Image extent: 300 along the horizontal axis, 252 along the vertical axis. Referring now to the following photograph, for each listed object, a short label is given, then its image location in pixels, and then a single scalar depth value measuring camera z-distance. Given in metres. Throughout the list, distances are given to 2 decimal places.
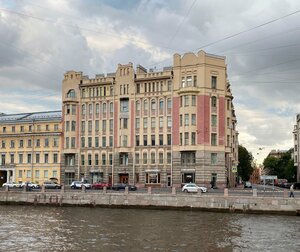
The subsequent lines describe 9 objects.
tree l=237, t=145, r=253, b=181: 109.71
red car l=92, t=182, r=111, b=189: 56.61
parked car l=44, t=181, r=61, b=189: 58.89
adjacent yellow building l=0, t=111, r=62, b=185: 71.51
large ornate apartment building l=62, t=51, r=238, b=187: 60.81
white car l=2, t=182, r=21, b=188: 60.81
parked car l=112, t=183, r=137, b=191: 52.33
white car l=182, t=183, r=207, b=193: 47.43
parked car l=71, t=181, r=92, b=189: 56.95
